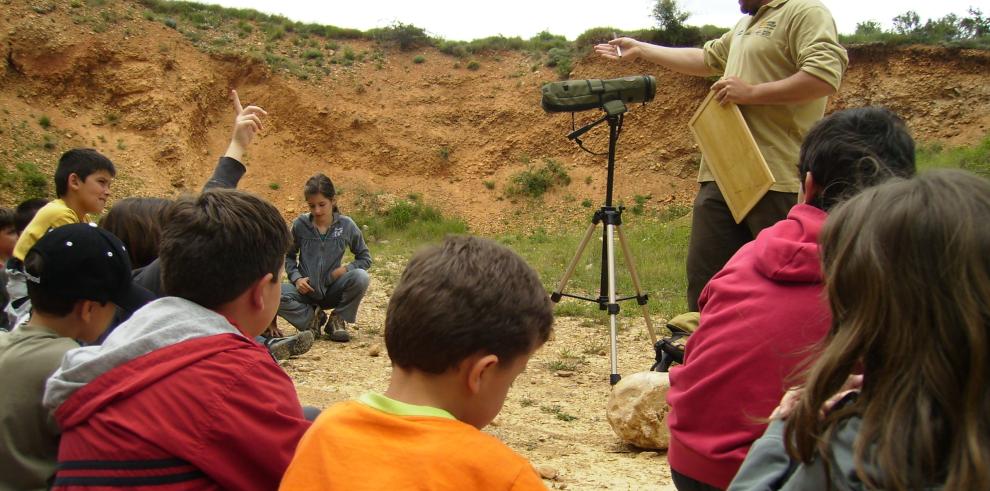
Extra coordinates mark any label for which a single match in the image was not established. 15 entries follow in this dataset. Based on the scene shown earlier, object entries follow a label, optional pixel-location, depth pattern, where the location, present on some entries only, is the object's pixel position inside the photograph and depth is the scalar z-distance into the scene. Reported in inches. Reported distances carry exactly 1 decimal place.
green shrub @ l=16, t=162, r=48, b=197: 573.3
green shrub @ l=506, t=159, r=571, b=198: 751.7
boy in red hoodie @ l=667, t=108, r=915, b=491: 64.3
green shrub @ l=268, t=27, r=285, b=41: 827.4
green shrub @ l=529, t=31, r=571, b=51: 852.6
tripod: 168.9
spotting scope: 175.5
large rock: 130.0
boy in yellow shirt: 145.1
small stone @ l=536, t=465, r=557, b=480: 119.5
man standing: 124.4
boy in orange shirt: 43.5
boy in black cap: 66.6
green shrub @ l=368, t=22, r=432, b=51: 866.1
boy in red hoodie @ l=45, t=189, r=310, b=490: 56.8
